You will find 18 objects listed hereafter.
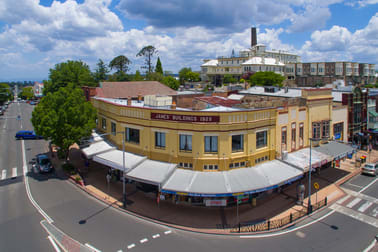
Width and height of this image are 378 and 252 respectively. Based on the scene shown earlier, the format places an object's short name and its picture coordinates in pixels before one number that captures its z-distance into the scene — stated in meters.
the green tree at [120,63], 115.91
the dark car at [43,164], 34.50
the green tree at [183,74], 149.01
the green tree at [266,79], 102.25
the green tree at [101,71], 101.40
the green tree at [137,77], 100.41
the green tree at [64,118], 30.86
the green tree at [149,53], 113.51
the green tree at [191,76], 145.38
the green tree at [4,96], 99.43
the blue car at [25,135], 54.41
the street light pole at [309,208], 24.52
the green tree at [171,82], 99.68
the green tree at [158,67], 122.05
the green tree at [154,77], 98.65
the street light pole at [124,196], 24.88
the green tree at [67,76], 61.31
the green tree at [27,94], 167.38
